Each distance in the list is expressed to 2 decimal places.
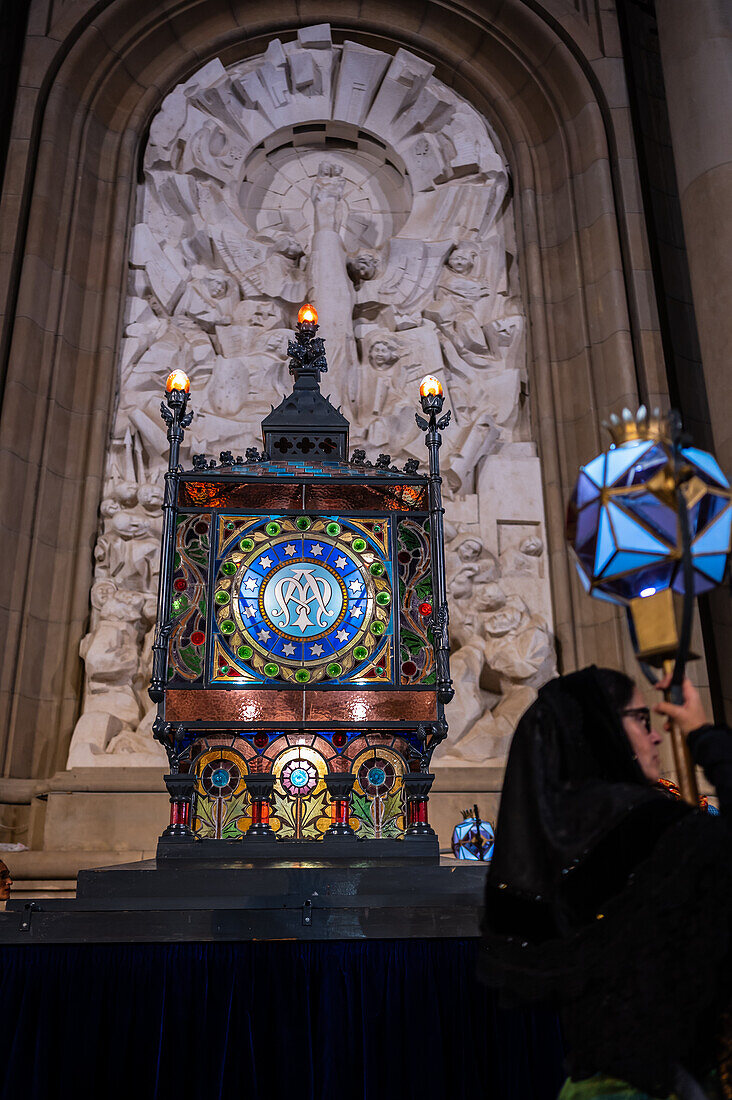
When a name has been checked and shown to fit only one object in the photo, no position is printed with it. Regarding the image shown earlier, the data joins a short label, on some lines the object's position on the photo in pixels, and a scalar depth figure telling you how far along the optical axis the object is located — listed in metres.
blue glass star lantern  1.99
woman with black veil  1.63
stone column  6.52
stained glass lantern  4.18
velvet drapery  3.01
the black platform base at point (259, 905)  3.18
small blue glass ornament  4.68
